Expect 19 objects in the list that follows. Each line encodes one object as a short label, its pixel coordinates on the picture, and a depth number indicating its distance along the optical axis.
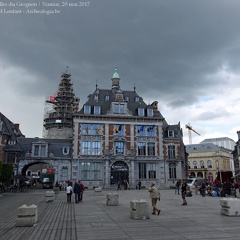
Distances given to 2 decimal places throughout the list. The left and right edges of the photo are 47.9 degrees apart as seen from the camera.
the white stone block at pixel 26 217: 12.07
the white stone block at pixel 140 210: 13.39
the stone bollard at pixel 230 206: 13.86
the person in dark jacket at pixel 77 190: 23.14
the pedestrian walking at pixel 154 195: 15.42
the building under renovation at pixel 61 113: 78.19
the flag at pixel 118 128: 56.31
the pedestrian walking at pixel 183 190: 19.95
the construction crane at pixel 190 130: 192.84
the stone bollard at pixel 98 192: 32.94
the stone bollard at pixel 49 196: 24.40
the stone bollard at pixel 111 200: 20.36
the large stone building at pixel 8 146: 52.47
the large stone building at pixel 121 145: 54.09
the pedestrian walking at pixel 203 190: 29.62
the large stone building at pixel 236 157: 71.10
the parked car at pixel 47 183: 55.88
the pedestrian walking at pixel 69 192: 23.25
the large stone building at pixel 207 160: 104.56
